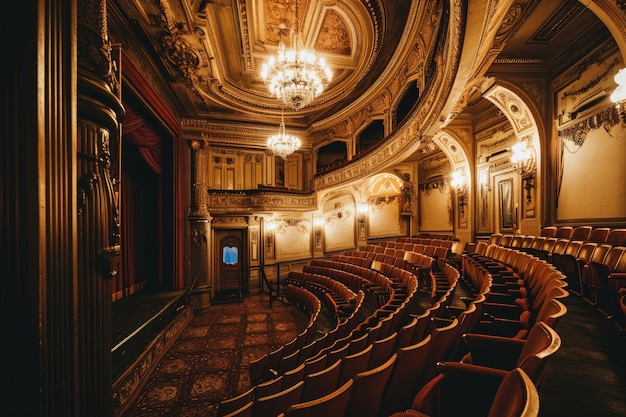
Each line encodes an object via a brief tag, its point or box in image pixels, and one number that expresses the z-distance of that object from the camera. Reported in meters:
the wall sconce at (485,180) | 5.23
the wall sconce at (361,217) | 7.05
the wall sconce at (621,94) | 2.22
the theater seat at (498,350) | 0.88
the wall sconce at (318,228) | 6.96
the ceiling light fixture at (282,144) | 5.13
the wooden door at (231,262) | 5.88
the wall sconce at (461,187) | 5.50
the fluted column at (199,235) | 4.78
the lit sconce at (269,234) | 6.34
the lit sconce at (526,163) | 3.82
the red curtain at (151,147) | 3.01
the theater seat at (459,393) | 0.85
